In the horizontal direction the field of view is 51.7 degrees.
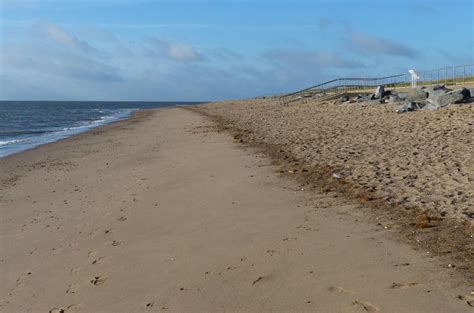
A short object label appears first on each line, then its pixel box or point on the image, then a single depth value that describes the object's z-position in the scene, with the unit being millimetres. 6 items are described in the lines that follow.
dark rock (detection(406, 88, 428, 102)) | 21750
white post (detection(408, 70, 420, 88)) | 35234
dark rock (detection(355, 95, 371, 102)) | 26509
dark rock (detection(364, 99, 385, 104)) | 24614
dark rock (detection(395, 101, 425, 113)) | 18875
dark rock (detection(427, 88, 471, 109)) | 18141
